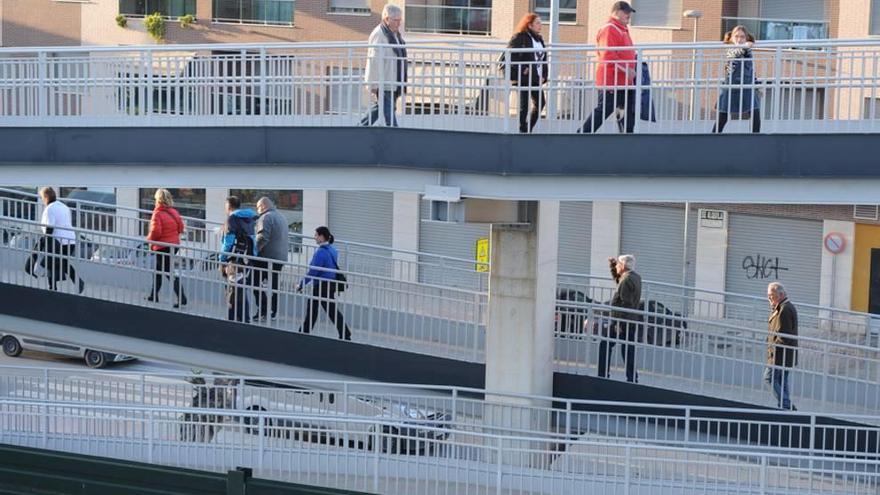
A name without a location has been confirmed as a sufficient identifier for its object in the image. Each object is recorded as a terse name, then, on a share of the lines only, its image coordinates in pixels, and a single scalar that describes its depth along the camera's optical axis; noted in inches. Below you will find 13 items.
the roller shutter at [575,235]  1437.0
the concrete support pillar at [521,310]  743.1
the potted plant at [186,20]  1587.1
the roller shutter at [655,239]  1405.0
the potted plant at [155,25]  1598.2
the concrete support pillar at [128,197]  1593.3
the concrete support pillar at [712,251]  1375.5
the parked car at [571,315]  736.3
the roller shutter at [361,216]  1540.4
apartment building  1364.4
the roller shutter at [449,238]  1497.3
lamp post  1349.7
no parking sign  1312.7
